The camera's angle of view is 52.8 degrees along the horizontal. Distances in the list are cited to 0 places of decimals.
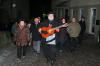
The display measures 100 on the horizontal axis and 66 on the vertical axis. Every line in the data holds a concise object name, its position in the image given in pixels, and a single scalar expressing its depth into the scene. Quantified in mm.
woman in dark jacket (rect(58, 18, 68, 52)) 4501
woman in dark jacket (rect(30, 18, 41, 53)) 4265
